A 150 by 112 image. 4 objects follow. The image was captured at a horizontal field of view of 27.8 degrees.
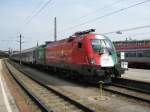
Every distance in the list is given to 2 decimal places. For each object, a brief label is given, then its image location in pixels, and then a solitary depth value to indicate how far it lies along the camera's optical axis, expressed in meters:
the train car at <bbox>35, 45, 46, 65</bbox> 32.89
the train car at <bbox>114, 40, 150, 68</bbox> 38.41
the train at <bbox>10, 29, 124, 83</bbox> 17.38
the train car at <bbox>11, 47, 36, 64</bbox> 42.24
